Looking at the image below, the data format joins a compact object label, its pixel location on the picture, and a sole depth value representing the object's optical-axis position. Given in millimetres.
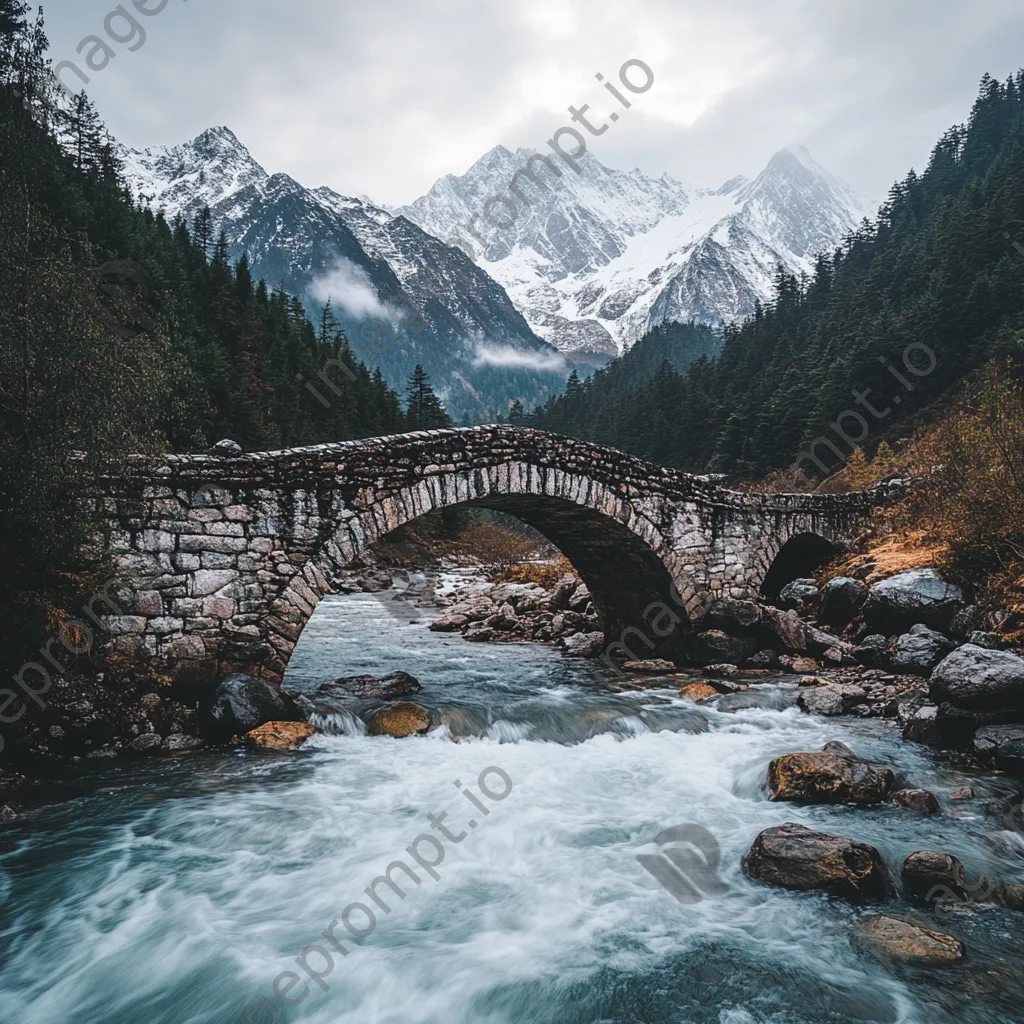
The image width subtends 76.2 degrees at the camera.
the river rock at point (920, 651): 10102
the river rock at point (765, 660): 12281
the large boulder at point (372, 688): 10359
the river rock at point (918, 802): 6076
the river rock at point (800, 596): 15318
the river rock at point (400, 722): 8961
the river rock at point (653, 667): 12741
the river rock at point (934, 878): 4742
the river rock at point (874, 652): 11039
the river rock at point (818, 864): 4812
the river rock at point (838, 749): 7023
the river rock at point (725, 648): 12617
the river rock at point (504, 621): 17875
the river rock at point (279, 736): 8102
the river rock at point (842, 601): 13203
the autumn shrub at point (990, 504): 9891
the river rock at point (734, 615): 12703
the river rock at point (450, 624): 18620
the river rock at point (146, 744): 7531
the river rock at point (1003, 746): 6499
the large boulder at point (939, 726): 7320
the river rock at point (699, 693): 10445
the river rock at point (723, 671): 12045
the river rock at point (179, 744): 7633
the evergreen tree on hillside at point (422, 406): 57844
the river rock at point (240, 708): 7840
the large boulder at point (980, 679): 6938
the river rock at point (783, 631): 12500
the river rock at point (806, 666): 11781
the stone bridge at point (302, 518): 7766
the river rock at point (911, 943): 4051
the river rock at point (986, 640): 8512
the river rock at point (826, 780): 6289
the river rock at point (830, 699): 9453
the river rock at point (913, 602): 10734
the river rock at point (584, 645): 14844
